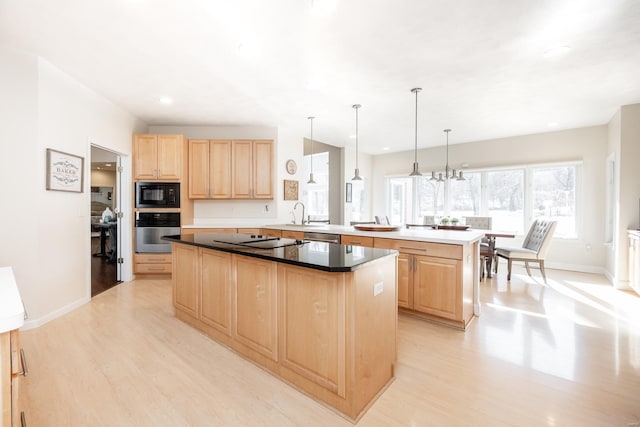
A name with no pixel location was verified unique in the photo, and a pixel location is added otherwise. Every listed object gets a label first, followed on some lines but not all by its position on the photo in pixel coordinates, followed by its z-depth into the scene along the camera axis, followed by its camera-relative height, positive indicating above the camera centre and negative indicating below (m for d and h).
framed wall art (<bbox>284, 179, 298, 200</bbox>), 5.31 +0.39
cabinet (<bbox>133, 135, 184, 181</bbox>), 4.54 +0.84
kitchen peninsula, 2.73 -0.61
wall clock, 5.38 +0.83
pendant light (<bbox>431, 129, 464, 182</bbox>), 5.52 +0.70
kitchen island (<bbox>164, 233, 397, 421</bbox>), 1.60 -0.66
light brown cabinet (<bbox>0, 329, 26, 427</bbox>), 0.92 -0.58
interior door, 4.45 -0.03
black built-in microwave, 4.52 +0.25
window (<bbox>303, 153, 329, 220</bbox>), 8.53 +0.63
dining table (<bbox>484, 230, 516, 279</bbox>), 4.45 -0.42
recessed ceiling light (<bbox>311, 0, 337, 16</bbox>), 2.03 +1.47
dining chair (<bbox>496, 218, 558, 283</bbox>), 4.31 -0.59
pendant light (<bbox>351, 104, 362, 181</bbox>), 4.17 +1.06
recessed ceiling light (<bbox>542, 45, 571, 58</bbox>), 2.60 +1.48
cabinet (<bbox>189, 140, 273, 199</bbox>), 4.88 +0.70
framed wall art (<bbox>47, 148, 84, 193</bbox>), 3.02 +0.42
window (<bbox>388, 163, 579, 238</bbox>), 5.60 +0.33
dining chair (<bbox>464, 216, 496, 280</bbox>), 4.54 -0.53
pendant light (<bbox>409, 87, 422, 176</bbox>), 3.58 +0.59
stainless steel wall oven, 4.53 -0.31
